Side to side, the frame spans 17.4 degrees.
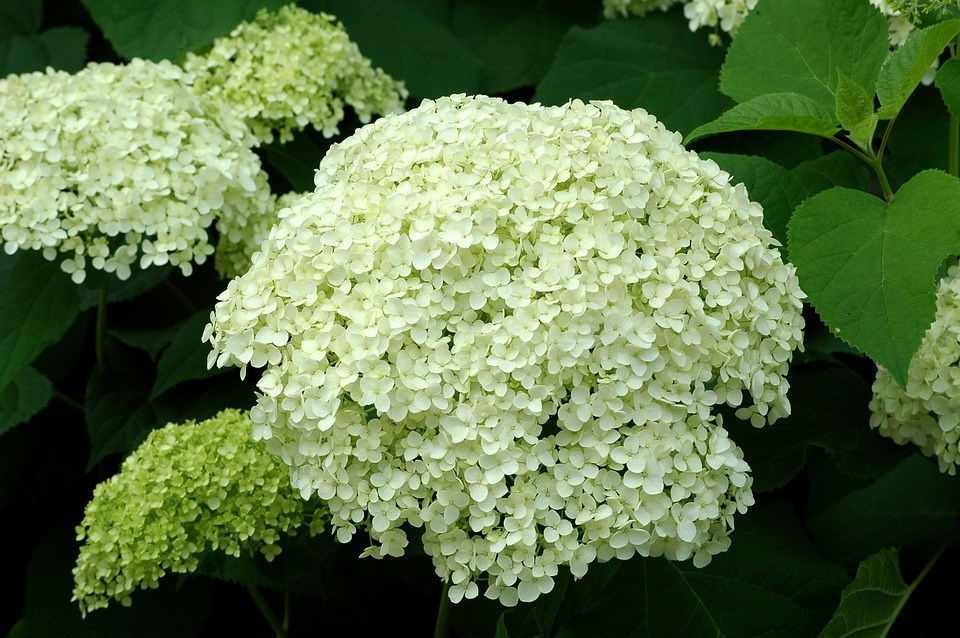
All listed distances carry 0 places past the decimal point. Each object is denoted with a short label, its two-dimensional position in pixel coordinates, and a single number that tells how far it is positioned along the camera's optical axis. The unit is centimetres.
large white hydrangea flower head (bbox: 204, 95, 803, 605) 126
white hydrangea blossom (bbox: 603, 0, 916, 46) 144
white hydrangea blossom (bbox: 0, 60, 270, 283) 141
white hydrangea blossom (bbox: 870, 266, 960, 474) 133
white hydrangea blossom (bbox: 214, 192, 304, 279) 145
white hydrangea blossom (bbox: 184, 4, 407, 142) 150
